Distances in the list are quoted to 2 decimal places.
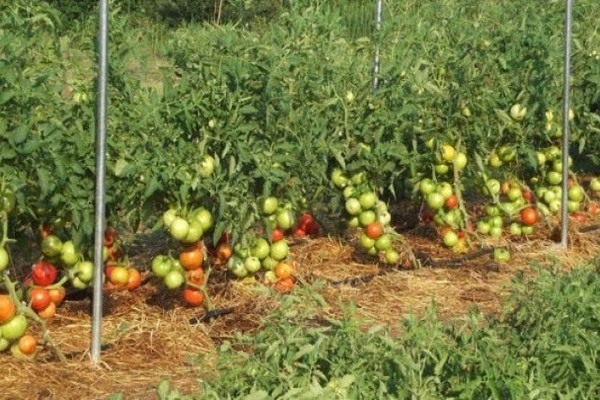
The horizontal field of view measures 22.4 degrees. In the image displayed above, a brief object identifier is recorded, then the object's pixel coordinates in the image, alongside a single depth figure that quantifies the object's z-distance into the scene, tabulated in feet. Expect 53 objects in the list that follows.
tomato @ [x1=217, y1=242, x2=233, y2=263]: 21.55
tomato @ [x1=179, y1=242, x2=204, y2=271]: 20.30
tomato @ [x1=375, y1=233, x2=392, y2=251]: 24.37
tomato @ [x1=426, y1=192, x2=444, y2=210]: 25.21
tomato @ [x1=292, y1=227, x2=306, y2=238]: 25.48
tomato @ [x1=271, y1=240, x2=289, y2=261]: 21.76
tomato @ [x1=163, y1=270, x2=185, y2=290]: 20.25
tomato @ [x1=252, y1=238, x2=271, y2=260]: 21.40
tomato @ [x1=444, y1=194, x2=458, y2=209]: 25.52
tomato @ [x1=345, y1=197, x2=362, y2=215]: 23.96
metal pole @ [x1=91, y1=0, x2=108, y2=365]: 17.71
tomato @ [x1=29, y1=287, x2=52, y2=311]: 18.55
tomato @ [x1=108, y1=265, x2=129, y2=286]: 20.44
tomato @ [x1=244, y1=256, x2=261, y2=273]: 21.43
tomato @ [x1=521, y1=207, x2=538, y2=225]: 27.52
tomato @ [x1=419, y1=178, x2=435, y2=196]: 25.17
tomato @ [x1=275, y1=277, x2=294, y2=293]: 21.85
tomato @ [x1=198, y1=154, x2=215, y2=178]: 19.74
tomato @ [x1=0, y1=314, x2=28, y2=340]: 17.55
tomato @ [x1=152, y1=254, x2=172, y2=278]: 20.35
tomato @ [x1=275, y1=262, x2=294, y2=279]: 21.95
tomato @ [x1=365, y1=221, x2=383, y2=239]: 24.25
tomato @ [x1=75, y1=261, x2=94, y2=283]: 19.36
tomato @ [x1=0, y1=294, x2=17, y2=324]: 17.29
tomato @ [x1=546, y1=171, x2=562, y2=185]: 28.26
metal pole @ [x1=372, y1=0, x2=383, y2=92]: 24.11
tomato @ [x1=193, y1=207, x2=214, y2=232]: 19.93
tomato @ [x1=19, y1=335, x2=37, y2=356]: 18.09
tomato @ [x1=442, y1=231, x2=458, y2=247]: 26.39
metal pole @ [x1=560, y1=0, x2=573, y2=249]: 26.61
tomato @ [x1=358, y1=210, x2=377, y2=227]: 24.14
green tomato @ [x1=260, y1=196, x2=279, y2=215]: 20.99
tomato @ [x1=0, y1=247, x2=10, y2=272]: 17.19
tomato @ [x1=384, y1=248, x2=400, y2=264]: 24.93
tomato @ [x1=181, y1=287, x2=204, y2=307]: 20.92
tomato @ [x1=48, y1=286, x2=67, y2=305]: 19.03
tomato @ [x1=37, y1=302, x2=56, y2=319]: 18.79
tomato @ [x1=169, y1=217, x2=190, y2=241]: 19.58
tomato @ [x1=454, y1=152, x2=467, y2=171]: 25.26
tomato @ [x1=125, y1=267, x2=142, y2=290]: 20.75
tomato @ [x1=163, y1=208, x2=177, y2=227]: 19.75
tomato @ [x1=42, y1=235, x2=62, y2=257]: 18.95
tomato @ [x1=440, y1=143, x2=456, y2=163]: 24.97
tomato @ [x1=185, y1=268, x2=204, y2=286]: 20.70
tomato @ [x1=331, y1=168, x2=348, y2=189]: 24.14
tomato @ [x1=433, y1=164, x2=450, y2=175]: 25.24
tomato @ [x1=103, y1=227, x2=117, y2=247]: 20.44
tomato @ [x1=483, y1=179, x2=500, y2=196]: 26.66
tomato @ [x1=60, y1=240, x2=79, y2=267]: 19.12
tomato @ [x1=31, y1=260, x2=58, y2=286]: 18.81
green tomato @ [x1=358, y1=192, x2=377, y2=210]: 23.90
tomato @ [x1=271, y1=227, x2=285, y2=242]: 21.80
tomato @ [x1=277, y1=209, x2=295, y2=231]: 21.45
